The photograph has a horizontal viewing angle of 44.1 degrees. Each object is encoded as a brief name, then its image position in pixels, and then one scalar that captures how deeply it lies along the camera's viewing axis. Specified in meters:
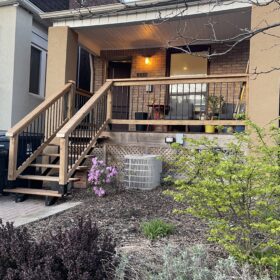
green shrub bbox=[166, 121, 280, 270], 2.76
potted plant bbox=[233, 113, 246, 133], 6.95
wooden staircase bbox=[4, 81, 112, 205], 5.90
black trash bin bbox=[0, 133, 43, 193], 6.31
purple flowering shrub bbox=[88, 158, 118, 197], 6.08
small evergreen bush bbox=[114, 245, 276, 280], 2.54
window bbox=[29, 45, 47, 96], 9.91
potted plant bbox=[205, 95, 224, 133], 7.60
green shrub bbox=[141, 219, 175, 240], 3.81
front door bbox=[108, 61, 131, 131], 10.62
